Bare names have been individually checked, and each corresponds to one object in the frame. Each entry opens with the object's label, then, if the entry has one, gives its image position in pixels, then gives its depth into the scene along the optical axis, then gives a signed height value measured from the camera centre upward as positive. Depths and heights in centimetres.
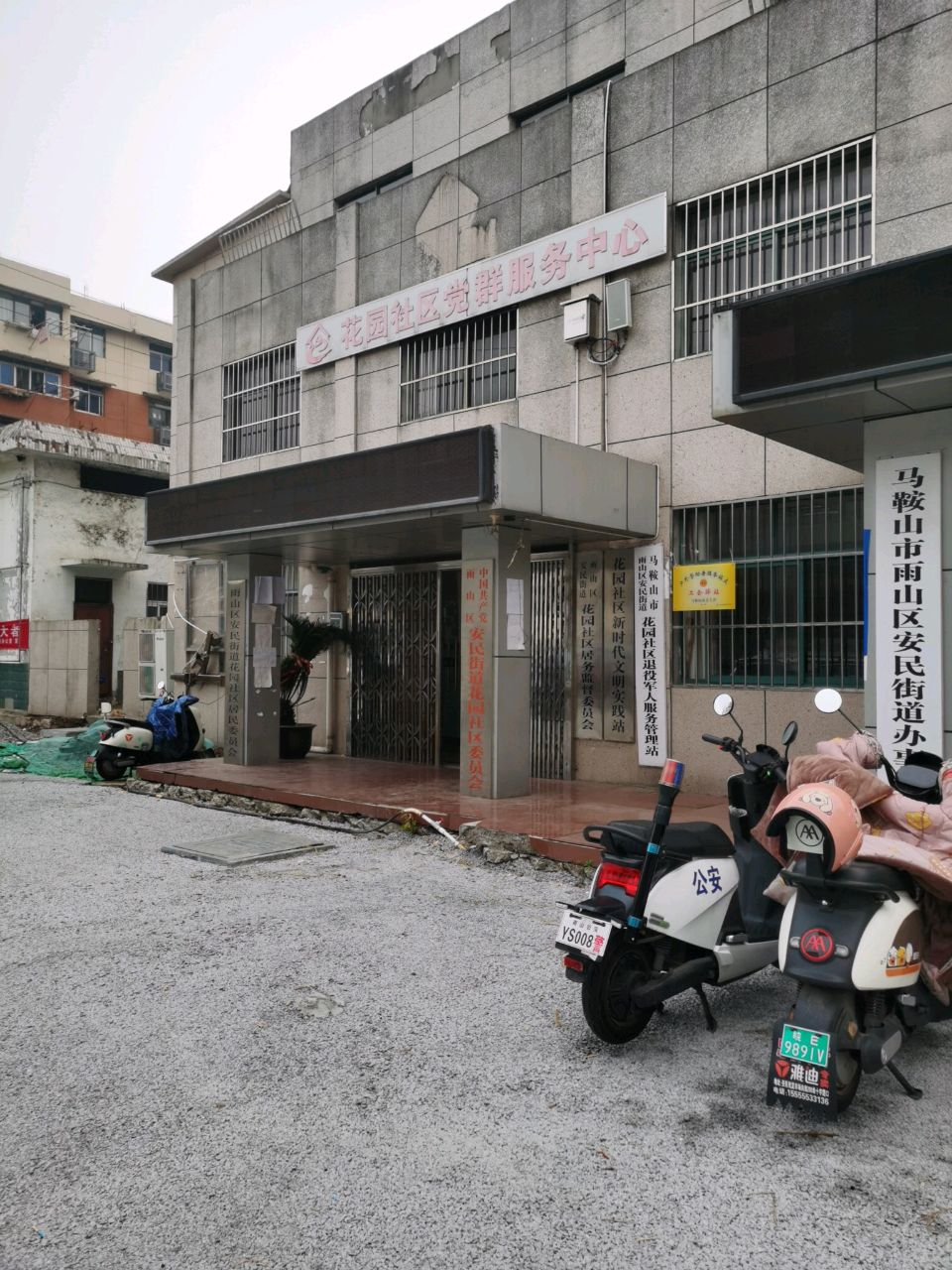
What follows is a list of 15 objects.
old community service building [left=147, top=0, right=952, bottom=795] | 809 +236
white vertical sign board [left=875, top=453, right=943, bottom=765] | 600 +29
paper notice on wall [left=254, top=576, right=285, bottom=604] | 1189 +69
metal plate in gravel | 724 -155
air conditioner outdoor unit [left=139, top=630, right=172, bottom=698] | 1510 -21
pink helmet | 322 -58
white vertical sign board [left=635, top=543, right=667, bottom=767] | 959 -11
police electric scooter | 373 -103
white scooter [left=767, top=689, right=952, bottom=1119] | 315 -101
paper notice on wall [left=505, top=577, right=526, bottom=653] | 910 +29
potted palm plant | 1245 -20
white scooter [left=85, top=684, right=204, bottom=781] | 1173 -114
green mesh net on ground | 1259 -148
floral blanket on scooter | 345 -62
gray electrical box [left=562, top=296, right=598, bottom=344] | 1012 +341
